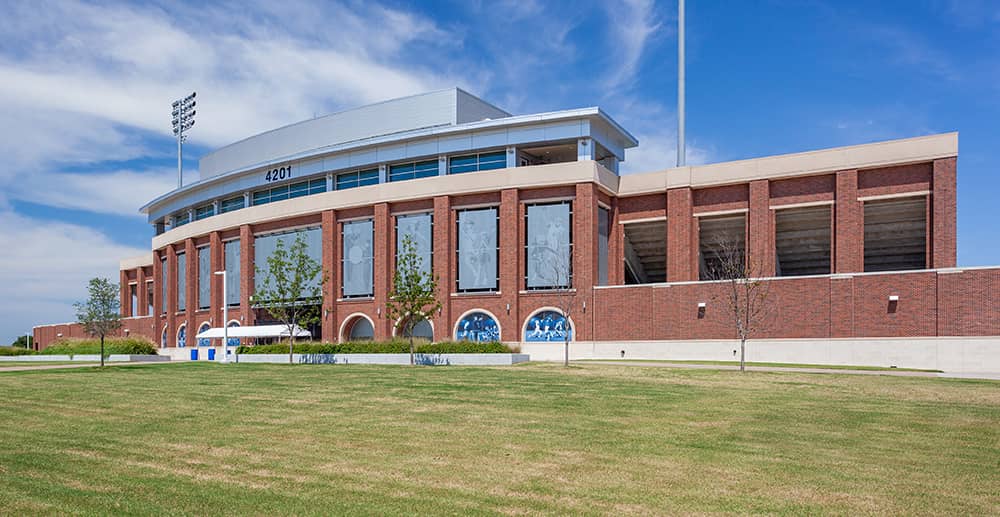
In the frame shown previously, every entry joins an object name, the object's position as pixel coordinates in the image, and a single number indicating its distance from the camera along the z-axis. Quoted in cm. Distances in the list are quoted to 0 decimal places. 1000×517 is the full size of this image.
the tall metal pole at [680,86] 5153
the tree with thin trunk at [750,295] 3900
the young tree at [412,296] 4125
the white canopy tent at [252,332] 5553
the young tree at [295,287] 4775
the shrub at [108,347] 5178
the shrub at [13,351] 6197
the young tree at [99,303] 6038
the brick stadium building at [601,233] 3966
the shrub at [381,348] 3881
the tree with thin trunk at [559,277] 4597
